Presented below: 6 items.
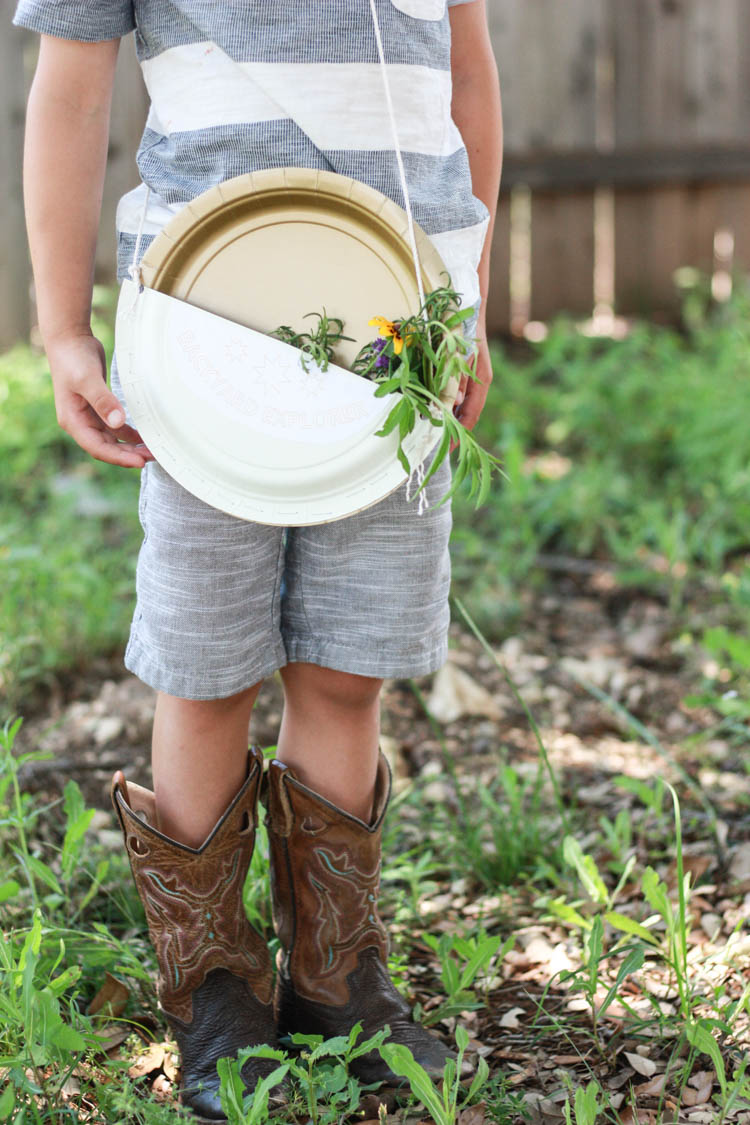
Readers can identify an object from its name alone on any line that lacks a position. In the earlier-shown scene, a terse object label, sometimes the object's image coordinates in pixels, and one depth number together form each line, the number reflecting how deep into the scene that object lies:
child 1.59
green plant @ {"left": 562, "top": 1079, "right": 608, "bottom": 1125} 1.57
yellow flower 1.56
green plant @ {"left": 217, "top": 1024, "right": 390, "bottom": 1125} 1.57
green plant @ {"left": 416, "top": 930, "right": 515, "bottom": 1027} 1.71
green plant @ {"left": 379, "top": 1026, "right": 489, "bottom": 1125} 1.58
